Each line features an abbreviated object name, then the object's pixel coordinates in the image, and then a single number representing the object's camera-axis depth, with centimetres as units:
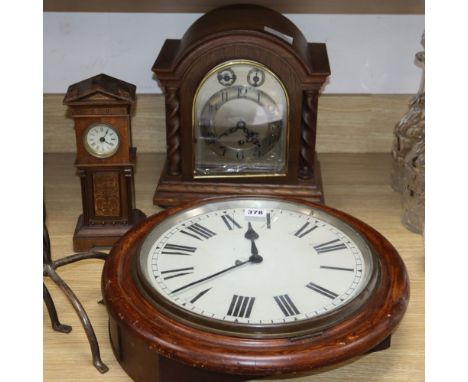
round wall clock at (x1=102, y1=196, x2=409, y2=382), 110
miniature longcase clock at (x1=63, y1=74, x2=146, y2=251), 144
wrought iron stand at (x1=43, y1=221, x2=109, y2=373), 123
